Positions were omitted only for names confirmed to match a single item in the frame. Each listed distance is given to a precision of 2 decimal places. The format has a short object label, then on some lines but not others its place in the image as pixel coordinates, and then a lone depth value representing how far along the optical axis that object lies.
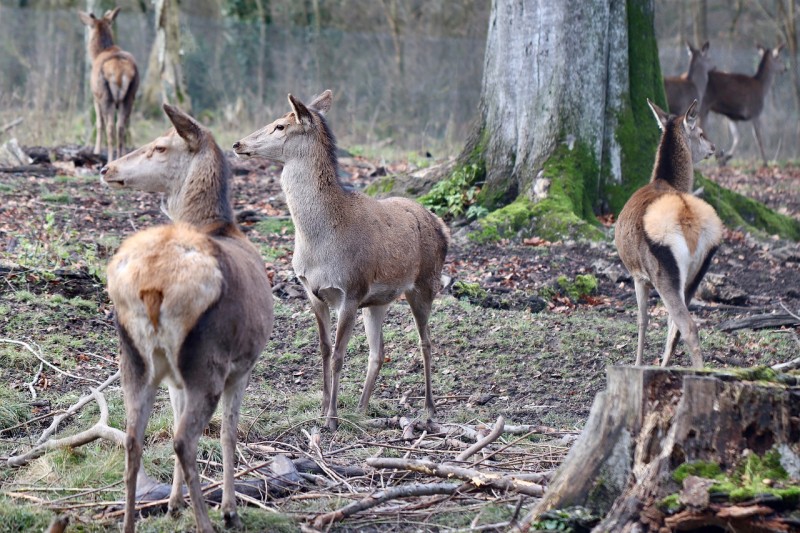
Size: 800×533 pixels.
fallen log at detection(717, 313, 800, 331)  17.64
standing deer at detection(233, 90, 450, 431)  13.85
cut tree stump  7.46
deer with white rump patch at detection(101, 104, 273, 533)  8.30
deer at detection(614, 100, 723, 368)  15.20
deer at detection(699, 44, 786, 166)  41.37
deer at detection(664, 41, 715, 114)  38.12
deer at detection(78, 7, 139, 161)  30.31
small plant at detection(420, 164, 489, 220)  23.42
